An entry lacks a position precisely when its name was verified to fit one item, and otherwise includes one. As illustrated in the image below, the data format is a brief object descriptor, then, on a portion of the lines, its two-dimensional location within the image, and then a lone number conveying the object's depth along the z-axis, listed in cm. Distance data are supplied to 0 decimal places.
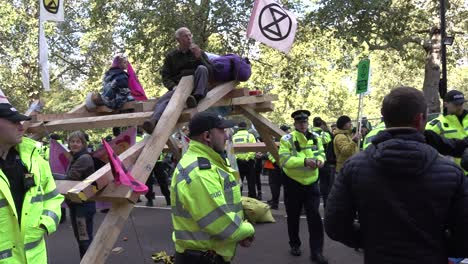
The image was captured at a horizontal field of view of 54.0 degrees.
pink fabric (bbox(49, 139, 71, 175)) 671
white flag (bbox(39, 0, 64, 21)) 908
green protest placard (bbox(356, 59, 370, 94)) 916
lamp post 1275
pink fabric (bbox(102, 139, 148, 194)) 443
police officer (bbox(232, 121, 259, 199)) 1142
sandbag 861
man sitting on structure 593
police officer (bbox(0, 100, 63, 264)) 277
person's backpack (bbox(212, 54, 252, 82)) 676
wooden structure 454
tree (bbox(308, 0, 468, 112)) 1555
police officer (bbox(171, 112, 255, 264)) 299
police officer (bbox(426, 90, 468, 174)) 554
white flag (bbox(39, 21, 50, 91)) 836
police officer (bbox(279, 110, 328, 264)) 615
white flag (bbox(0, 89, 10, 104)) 312
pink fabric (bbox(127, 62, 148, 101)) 697
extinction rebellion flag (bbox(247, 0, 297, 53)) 709
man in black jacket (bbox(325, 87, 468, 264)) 221
